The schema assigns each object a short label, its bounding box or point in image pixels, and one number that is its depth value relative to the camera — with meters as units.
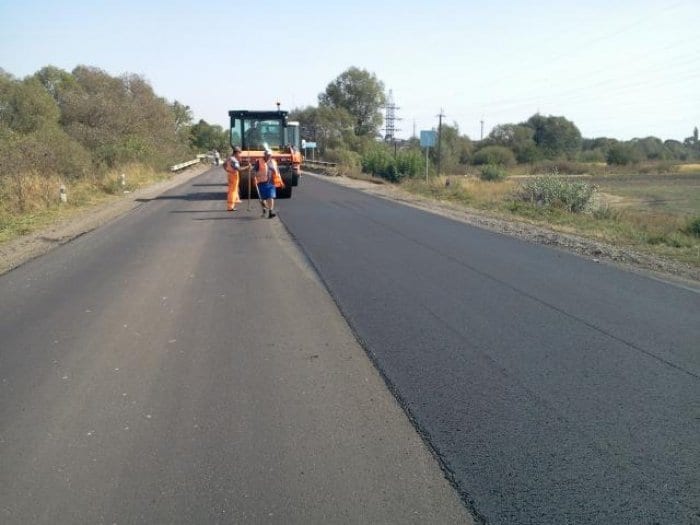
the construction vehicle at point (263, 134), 25.77
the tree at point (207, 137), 118.44
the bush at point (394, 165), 45.28
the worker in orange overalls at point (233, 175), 20.52
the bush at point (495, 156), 90.65
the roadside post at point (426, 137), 35.00
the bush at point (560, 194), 24.30
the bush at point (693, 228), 18.05
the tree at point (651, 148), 106.62
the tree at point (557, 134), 107.44
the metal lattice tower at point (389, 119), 110.88
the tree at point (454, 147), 80.89
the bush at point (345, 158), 61.26
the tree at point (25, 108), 42.77
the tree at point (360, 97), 110.44
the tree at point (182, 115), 92.15
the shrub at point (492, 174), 48.53
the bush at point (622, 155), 95.62
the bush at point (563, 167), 75.81
